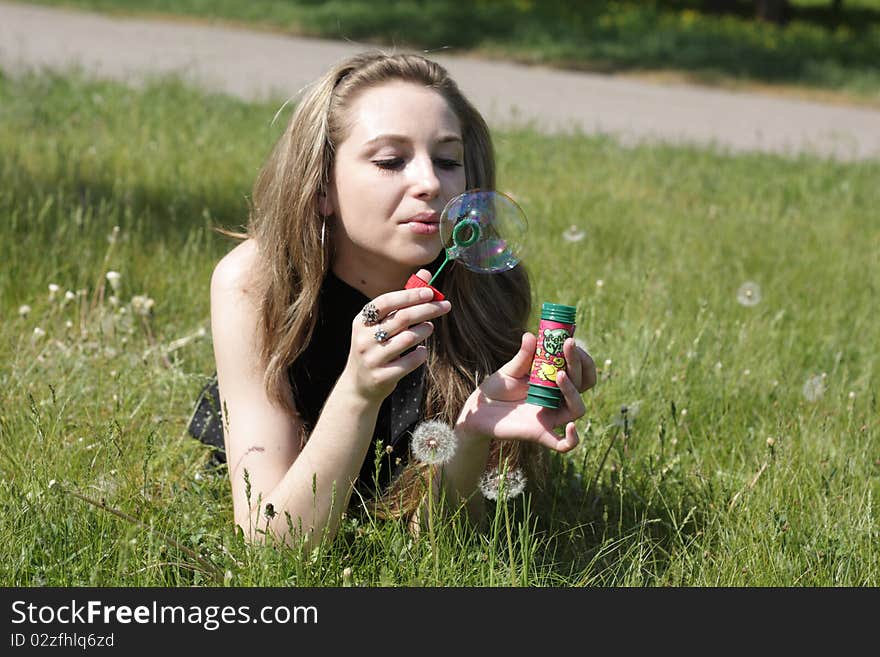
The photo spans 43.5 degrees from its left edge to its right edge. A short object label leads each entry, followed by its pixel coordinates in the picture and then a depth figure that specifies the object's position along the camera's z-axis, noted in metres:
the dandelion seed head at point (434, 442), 2.47
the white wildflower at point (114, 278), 3.71
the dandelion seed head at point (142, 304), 3.73
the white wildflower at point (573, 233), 5.04
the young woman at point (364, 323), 2.33
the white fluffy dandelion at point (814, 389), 3.62
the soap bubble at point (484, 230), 2.34
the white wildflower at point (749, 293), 4.38
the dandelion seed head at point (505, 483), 2.51
